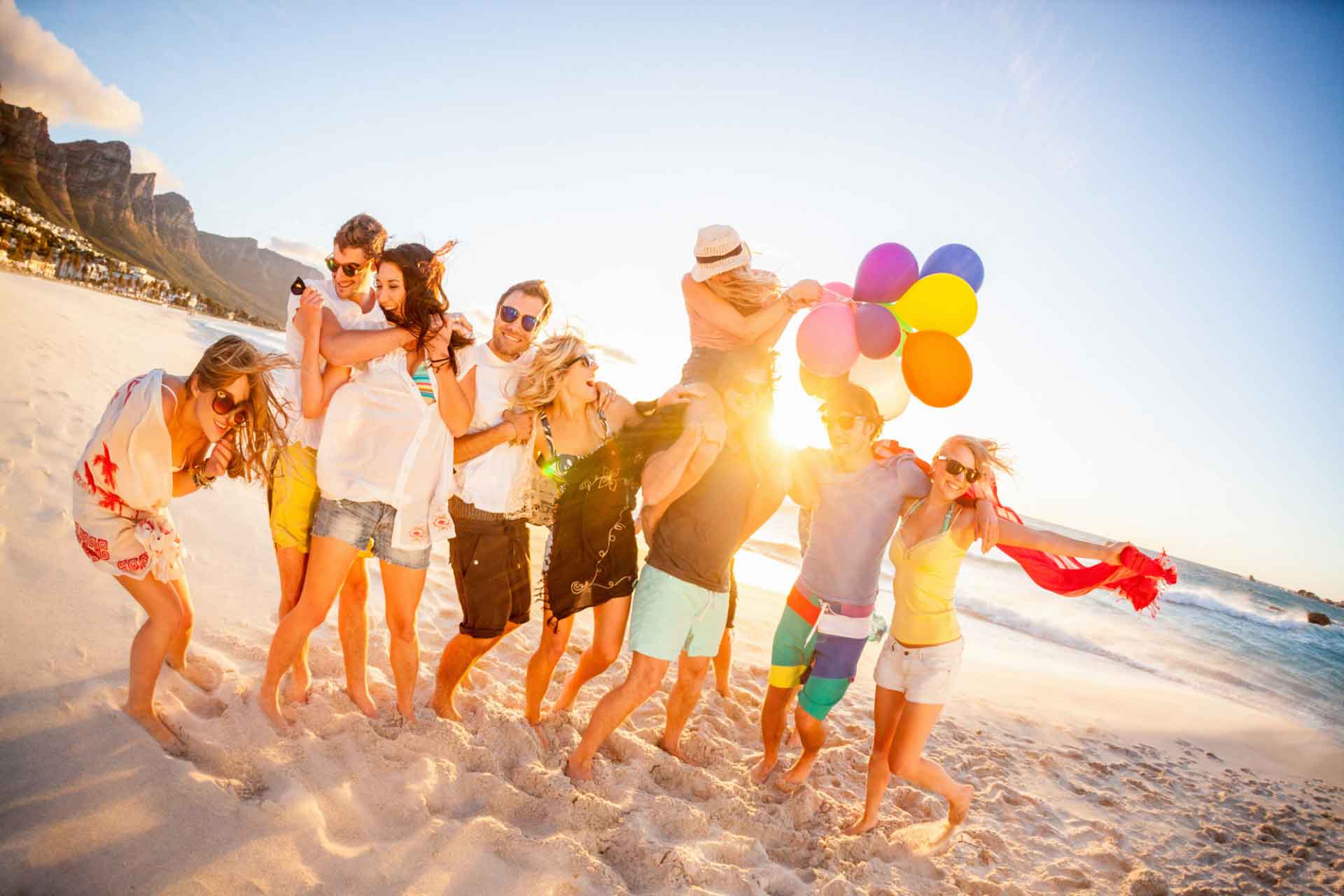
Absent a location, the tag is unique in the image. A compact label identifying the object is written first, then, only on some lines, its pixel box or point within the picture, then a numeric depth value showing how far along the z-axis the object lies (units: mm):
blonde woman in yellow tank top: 3336
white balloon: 3867
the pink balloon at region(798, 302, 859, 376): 3701
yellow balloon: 3676
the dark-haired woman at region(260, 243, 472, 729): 2908
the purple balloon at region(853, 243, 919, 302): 3809
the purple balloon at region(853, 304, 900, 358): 3668
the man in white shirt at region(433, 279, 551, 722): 3230
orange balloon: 3596
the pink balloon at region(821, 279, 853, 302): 4055
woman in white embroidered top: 2600
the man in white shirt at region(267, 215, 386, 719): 3043
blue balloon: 3787
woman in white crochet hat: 3484
